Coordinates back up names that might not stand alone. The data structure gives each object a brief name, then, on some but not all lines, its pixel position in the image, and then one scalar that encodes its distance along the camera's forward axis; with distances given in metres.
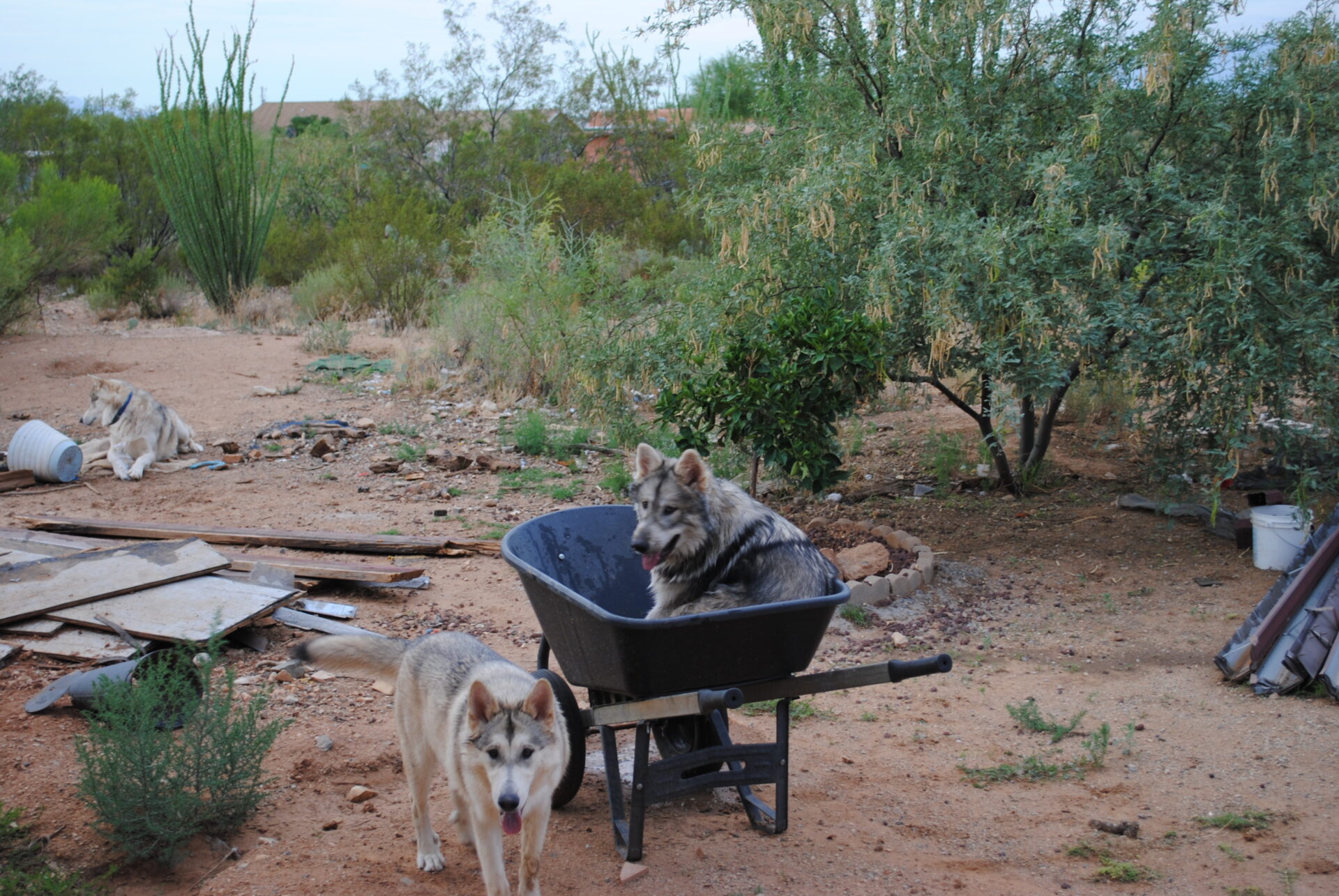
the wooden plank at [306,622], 5.47
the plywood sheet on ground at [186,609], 4.87
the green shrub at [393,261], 17.69
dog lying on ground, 9.73
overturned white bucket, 9.11
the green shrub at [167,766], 3.37
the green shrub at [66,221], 16.45
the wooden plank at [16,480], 8.92
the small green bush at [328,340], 15.38
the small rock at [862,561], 6.57
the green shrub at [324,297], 18.28
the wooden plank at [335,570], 6.11
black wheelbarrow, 3.21
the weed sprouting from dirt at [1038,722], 4.59
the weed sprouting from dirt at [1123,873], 3.41
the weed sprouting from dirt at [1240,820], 3.73
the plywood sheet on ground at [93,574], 5.10
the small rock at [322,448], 10.16
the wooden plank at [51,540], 6.42
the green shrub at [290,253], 21.30
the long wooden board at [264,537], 6.89
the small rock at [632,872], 3.44
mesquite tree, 6.00
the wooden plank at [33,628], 4.98
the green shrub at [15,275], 14.58
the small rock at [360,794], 3.98
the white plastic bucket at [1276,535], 6.57
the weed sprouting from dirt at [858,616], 6.11
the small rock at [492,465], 9.79
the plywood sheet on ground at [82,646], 4.80
